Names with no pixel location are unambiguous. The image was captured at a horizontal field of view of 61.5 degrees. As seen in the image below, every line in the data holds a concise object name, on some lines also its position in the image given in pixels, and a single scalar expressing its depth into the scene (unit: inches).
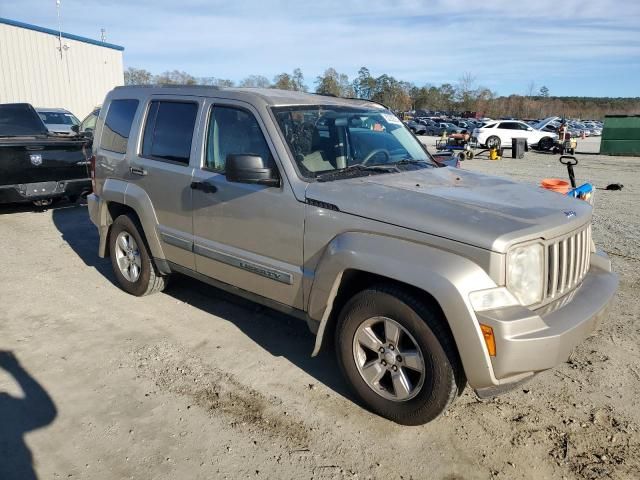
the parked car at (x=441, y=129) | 1907.5
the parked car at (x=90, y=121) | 584.7
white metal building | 994.7
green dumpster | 971.9
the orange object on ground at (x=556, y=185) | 216.9
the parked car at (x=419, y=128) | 1945.9
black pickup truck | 314.8
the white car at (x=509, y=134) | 1112.2
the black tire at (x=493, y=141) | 1097.3
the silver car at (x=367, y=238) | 110.9
